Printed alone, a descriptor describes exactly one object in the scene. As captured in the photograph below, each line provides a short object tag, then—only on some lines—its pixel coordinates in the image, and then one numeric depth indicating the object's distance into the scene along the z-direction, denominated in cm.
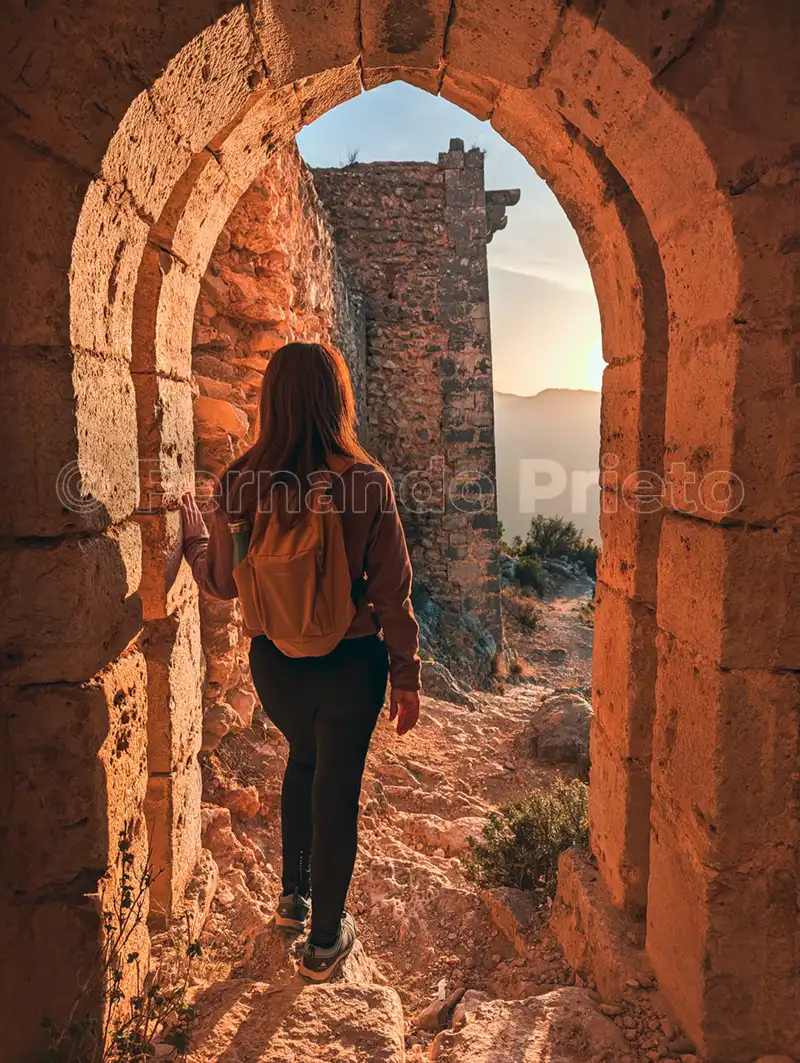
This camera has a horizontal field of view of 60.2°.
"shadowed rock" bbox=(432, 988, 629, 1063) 194
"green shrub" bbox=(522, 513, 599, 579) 1398
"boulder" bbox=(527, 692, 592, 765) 484
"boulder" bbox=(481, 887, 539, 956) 272
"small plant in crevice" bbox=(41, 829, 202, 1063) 173
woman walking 193
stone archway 167
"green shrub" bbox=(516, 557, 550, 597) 1239
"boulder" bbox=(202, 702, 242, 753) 347
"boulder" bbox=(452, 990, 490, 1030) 218
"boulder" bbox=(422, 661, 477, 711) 615
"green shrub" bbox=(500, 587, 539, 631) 1061
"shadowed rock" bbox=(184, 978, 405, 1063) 184
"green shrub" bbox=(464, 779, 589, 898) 302
